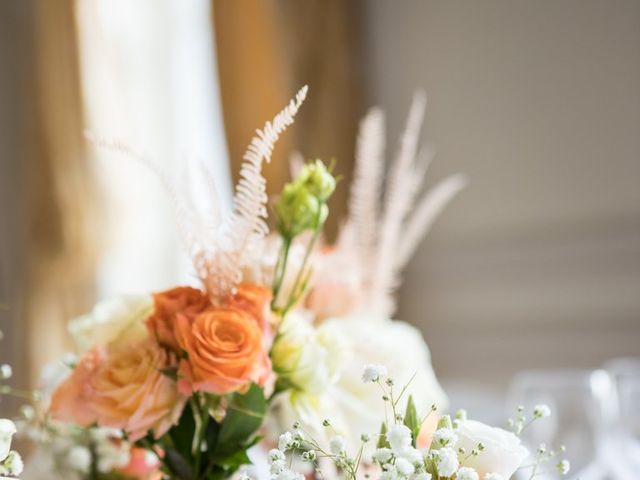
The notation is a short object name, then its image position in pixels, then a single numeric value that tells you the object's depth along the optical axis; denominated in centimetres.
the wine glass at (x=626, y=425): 106
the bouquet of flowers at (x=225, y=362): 80
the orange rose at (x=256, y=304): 81
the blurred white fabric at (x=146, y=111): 266
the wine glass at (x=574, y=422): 105
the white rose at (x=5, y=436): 68
